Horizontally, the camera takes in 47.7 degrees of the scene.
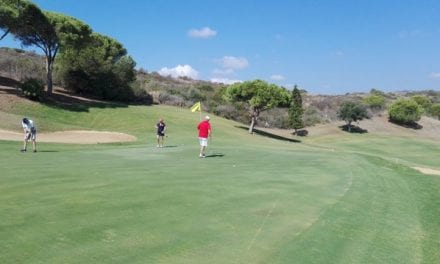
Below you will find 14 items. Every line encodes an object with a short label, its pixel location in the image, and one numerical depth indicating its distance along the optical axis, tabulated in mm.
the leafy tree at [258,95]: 56531
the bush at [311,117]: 76312
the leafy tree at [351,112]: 68375
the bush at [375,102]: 85875
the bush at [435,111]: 98875
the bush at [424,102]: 102925
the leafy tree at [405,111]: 75688
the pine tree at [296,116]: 66775
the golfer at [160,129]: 31559
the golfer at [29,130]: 25581
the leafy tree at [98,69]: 58156
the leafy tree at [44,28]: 45812
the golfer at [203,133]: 25750
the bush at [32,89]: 47250
